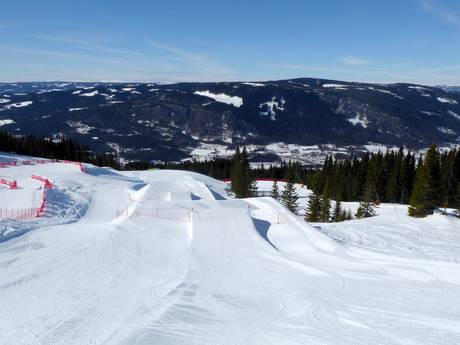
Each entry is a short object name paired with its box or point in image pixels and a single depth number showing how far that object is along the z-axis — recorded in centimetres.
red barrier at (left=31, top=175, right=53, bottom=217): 2883
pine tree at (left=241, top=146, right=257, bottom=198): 6066
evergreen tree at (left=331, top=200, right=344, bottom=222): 5144
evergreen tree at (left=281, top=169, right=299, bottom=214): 5224
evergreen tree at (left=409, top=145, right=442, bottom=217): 3922
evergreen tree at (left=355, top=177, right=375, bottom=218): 4869
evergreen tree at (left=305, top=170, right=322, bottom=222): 4978
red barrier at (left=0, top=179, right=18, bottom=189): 3849
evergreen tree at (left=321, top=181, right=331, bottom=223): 4912
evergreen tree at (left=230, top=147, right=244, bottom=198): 6112
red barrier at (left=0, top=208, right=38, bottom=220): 2759
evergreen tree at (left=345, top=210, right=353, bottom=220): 5174
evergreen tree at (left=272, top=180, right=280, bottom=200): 6060
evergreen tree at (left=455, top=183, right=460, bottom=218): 4501
